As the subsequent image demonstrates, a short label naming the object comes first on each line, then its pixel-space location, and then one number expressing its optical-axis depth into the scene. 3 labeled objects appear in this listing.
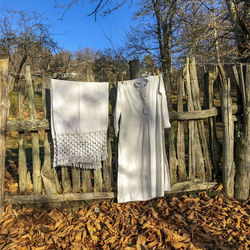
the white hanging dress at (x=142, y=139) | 2.46
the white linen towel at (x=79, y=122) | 2.37
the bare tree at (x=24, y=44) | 8.47
